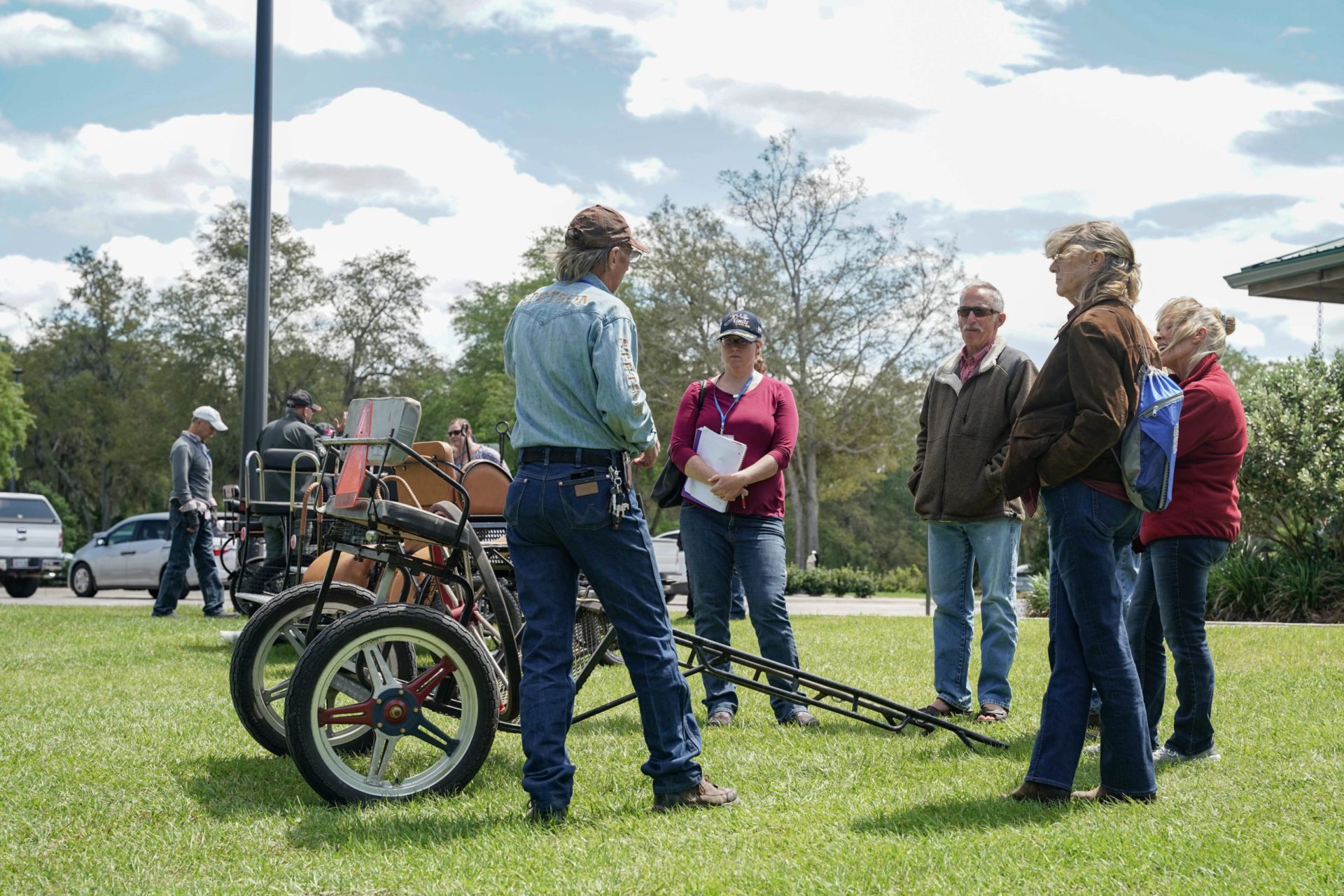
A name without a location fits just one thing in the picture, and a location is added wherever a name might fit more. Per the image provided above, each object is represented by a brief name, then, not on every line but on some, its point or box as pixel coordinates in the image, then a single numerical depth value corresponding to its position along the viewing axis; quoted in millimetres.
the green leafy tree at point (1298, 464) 14148
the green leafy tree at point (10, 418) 41750
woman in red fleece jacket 4855
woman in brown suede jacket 4145
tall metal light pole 12727
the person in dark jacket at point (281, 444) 10258
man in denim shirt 4047
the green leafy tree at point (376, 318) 46531
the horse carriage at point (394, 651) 4215
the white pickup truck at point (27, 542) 20703
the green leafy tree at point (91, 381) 50688
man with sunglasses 6074
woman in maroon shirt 6164
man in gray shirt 12250
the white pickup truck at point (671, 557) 23042
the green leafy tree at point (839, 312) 36562
